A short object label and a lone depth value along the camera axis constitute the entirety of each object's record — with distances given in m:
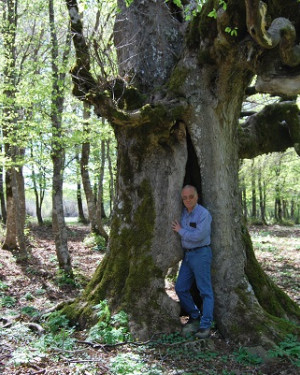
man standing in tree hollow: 4.86
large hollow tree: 4.90
